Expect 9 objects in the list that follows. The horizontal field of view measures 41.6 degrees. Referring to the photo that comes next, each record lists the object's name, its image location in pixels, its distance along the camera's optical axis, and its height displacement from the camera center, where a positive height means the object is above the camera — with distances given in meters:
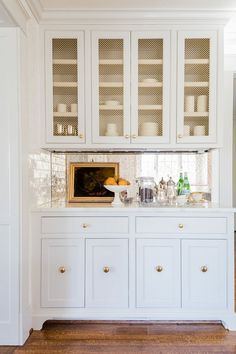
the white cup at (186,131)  2.60 +0.36
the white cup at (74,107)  2.57 +0.55
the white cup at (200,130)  2.59 +0.37
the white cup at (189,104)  2.58 +0.58
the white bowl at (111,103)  2.58 +0.59
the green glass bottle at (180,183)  2.92 -0.08
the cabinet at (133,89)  2.54 +0.71
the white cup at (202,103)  2.58 +0.59
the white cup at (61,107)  2.57 +0.55
